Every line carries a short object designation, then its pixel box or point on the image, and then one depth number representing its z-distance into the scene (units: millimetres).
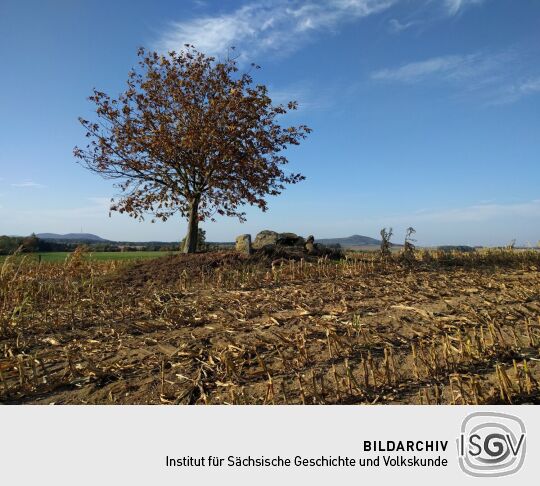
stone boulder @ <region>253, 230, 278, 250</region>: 19312
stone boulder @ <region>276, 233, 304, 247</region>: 19250
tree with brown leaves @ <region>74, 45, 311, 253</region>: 16359
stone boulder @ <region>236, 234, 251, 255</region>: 15648
